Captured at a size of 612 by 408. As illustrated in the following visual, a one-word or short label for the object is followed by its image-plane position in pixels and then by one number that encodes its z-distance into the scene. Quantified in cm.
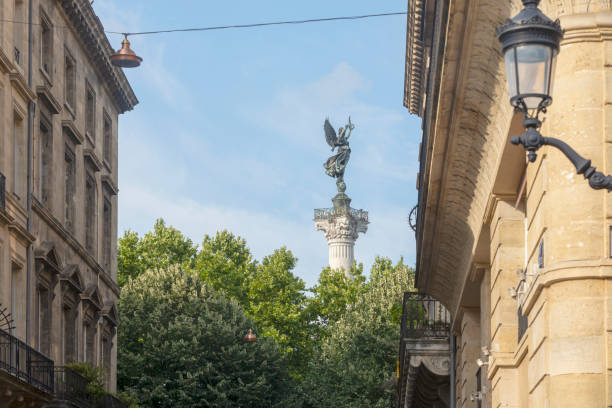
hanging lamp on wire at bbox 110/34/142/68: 3114
